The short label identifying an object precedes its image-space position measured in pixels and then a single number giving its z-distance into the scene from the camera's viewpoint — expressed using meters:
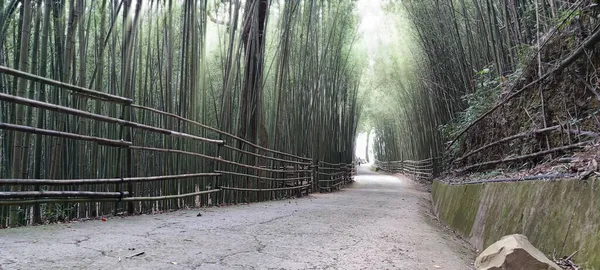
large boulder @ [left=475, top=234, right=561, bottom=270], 1.43
